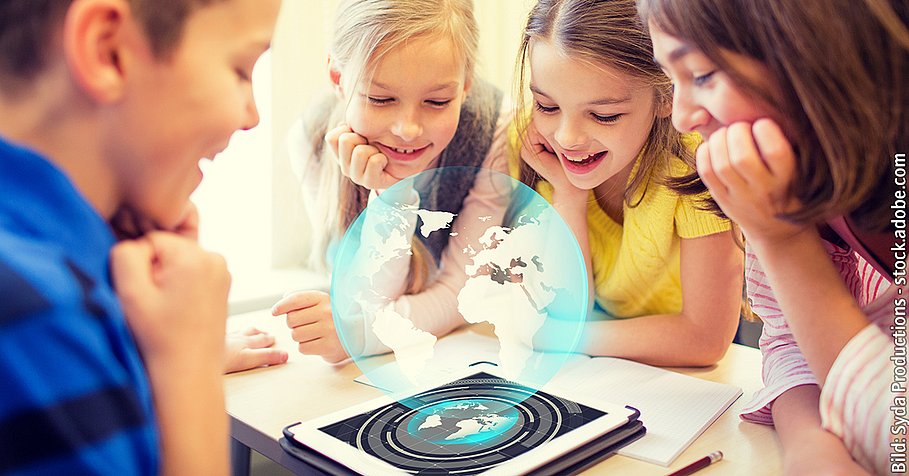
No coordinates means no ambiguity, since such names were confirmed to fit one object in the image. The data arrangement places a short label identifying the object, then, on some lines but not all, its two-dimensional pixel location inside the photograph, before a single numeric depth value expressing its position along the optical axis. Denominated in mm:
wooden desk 878
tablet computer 843
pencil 842
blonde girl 1040
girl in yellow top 1173
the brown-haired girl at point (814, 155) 723
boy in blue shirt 499
